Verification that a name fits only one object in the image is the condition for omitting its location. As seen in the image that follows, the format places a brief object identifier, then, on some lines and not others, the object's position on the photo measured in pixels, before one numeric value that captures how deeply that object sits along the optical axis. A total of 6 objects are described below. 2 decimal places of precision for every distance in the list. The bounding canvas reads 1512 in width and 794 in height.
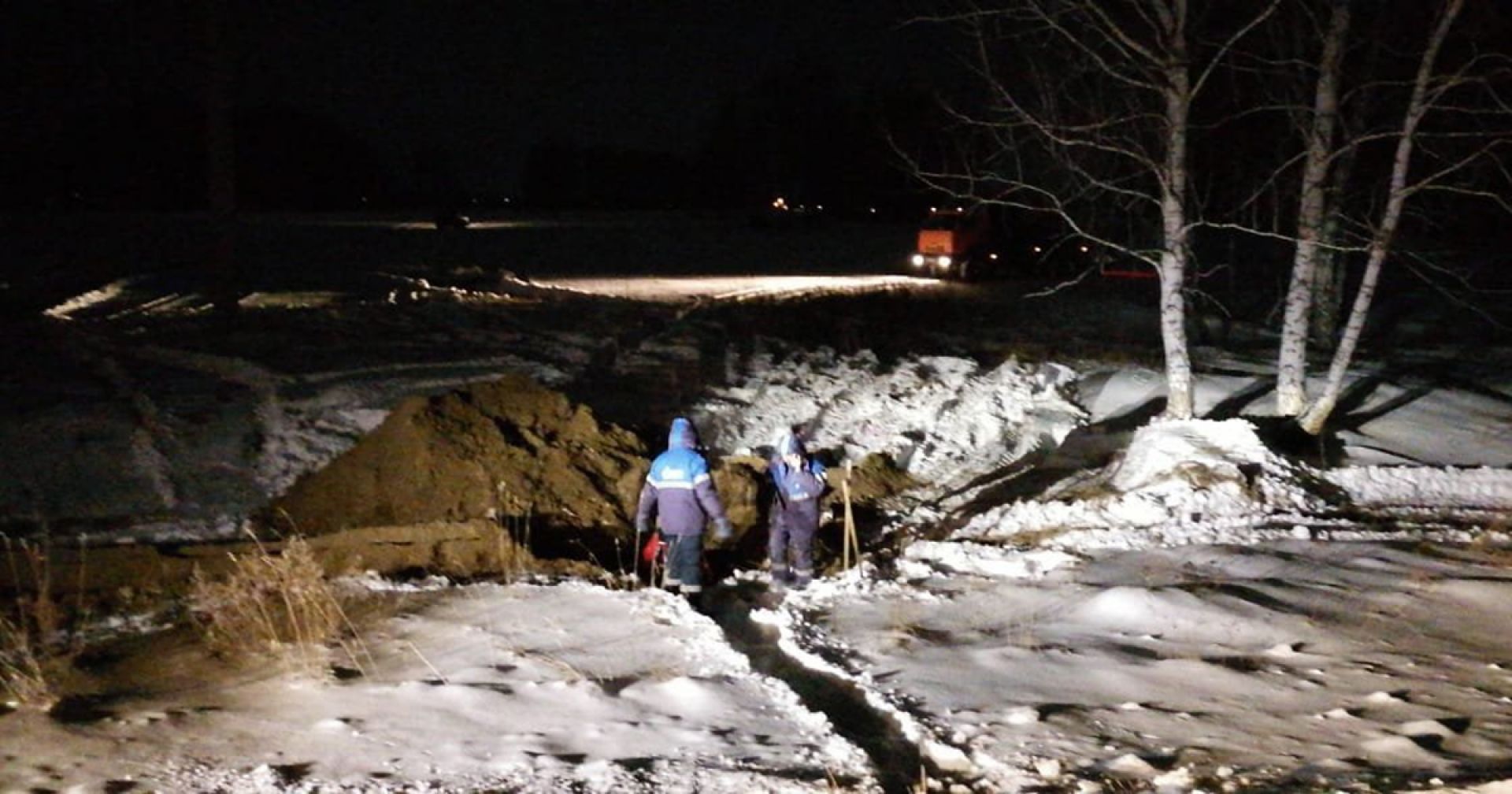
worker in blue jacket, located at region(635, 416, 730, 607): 8.89
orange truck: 35.41
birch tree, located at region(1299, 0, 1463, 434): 11.37
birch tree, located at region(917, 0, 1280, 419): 12.07
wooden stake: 9.79
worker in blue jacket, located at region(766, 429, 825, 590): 9.53
